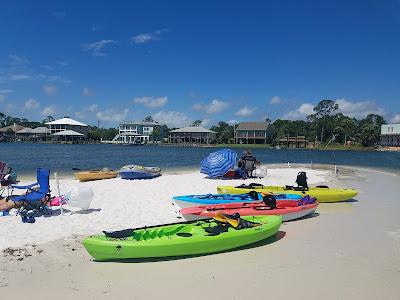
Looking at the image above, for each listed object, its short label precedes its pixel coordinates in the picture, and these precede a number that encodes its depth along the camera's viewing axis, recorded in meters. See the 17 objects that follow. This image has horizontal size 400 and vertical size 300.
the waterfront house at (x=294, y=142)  102.55
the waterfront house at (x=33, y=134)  136.50
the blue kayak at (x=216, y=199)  11.66
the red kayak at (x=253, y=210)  10.27
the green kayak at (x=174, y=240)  7.29
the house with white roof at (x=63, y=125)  135.38
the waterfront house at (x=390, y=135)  97.38
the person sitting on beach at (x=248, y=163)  21.89
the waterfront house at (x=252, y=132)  112.81
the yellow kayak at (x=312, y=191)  14.06
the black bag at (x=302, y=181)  15.69
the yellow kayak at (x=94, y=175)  20.61
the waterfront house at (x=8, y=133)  136.80
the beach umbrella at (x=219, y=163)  20.83
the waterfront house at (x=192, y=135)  122.88
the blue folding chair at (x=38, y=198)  10.70
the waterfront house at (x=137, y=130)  131.50
